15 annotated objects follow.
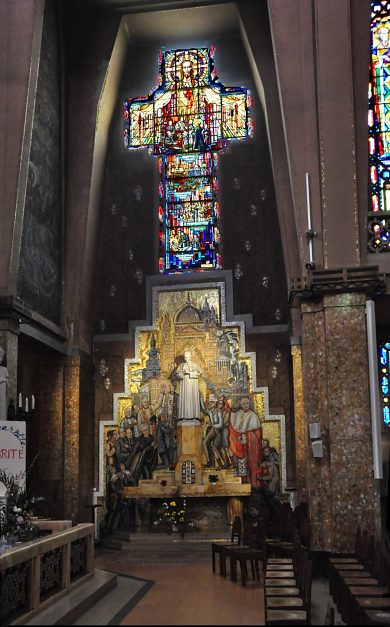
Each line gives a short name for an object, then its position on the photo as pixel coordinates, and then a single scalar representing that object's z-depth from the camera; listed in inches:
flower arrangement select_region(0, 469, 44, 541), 333.1
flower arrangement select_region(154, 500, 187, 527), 621.9
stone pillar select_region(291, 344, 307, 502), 601.9
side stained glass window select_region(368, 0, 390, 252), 484.7
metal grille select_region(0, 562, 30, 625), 273.1
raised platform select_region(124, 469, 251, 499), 616.7
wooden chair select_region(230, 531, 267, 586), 407.2
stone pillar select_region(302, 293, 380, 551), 432.8
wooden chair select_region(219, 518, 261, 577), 425.0
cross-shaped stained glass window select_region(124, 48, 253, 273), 700.7
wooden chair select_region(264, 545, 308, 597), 282.4
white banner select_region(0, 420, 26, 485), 353.7
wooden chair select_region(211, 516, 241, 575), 443.5
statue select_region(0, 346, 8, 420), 472.7
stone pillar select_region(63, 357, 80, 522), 614.5
